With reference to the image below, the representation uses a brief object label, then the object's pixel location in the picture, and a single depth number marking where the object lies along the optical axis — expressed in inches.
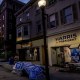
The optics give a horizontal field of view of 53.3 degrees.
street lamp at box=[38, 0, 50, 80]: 167.6
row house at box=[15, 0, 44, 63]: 512.5
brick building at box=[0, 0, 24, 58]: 877.5
